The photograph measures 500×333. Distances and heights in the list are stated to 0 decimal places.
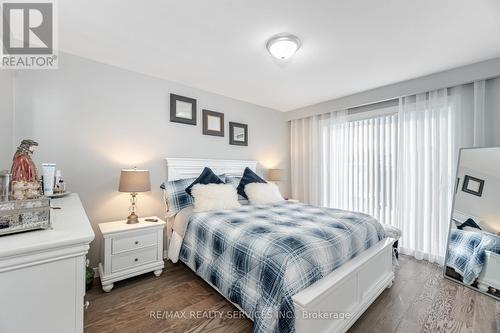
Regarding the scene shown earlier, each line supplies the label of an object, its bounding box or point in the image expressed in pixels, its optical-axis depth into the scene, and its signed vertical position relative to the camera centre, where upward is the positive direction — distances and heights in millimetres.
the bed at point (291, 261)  1365 -760
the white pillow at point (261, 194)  3088 -407
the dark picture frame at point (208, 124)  3379 +691
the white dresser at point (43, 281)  651 -370
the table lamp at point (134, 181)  2277 -159
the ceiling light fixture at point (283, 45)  2014 +1154
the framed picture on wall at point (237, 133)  3730 +583
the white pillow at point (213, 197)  2574 -387
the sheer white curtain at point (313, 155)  3955 +207
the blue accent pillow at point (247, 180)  3282 -219
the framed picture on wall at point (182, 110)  3033 +815
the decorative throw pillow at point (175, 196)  2666 -377
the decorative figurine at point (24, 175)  938 -38
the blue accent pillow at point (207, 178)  2915 -166
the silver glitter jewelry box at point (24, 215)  776 -184
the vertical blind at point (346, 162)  3334 +56
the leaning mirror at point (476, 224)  2139 -638
